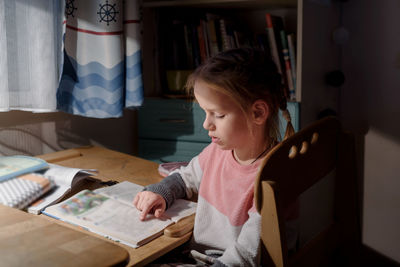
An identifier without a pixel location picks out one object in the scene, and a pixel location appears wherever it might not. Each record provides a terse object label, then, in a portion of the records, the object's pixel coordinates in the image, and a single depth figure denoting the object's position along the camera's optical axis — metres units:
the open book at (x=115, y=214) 0.87
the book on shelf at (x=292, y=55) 1.77
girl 1.00
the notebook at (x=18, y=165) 1.12
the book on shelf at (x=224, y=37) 1.89
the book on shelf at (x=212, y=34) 1.90
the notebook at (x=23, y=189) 0.98
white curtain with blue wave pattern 1.57
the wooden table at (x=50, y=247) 0.63
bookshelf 1.63
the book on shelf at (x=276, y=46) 1.78
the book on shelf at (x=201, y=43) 1.92
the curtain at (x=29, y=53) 1.35
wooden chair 0.77
